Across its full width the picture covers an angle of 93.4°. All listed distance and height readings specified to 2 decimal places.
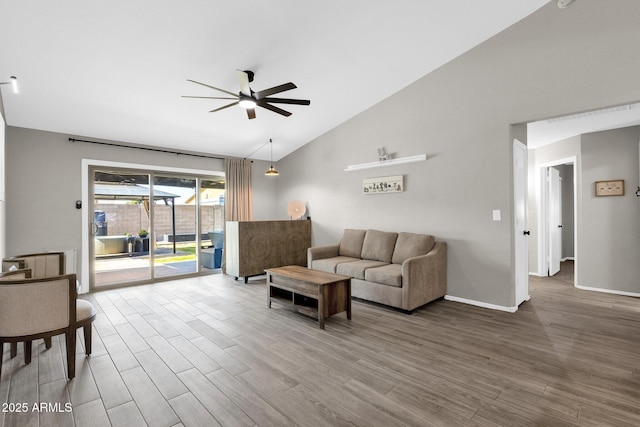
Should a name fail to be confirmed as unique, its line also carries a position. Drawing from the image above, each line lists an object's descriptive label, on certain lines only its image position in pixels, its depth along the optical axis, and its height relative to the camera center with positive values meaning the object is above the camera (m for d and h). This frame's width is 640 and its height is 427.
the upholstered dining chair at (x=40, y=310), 2.21 -0.70
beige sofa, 3.83 -0.75
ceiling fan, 3.22 +1.37
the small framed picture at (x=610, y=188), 4.62 +0.37
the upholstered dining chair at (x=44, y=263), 3.39 -0.52
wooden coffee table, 3.40 -0.91
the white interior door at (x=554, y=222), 6.07 -0.20
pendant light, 5.95 +0.86
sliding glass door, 5.26 -0.15
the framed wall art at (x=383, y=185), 4.96 +0.51
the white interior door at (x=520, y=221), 3.98 -0.11
